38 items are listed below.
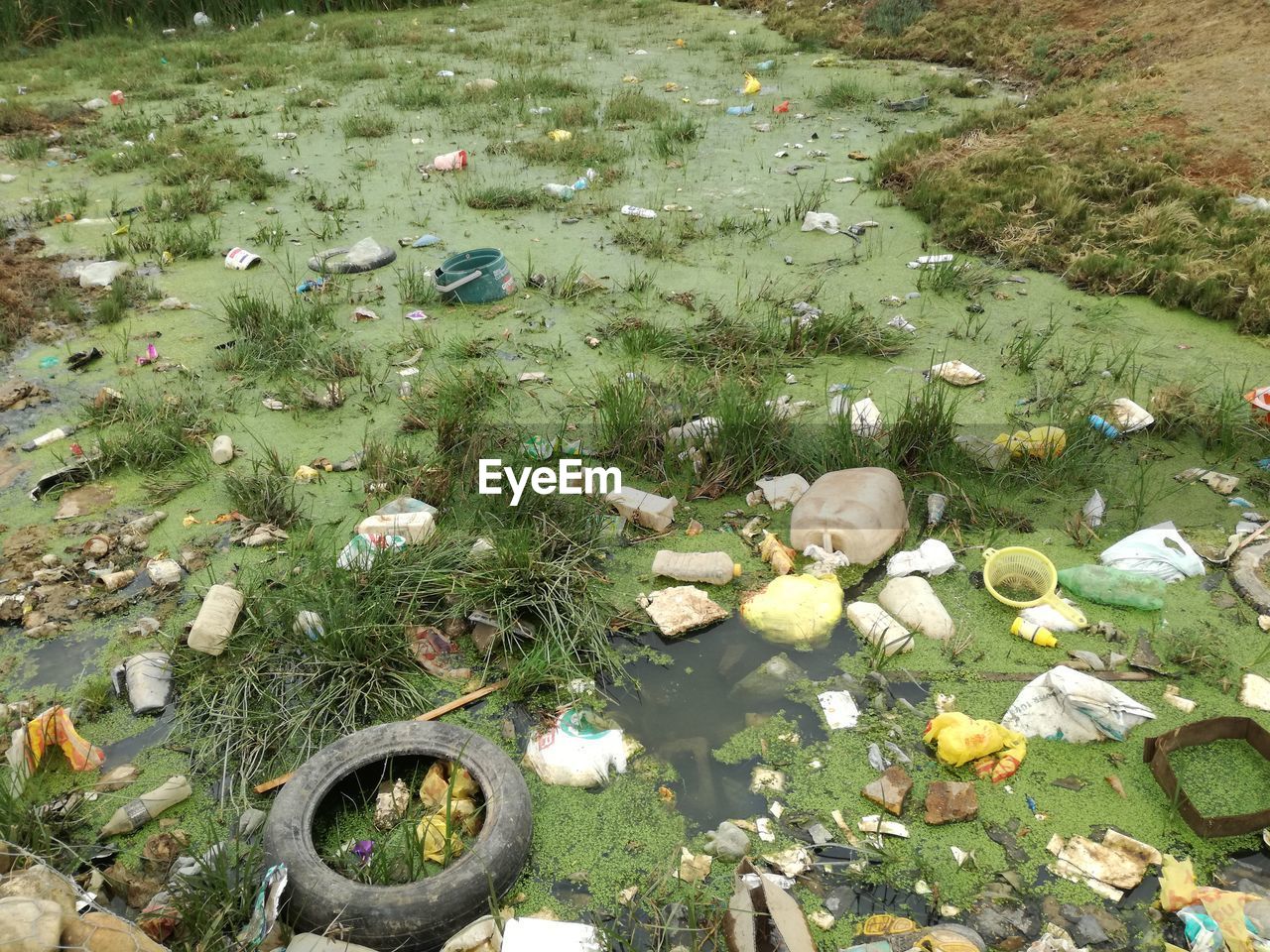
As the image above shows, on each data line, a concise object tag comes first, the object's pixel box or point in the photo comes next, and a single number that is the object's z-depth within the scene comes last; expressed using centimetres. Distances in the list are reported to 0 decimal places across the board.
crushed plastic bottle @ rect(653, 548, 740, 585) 268
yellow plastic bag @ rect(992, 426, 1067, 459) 306
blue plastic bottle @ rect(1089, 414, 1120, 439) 318
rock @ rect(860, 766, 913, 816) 200
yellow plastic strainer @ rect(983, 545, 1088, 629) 257
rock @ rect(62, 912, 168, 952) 143
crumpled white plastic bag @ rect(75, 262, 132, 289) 457
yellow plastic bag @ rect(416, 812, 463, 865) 192
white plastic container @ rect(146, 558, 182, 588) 269
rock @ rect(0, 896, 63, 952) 134
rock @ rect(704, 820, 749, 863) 192
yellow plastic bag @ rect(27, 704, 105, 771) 213
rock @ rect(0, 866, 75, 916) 147
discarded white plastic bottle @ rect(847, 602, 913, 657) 240
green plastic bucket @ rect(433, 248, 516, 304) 421
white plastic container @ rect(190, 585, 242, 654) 239
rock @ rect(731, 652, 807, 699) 235
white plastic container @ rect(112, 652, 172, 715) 229
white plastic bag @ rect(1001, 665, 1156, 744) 213
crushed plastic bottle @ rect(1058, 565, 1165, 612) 252
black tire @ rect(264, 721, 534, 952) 171
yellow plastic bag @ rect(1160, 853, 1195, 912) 178
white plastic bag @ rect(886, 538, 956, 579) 269
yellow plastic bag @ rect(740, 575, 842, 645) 251
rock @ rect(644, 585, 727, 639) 252
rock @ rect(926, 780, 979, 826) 196
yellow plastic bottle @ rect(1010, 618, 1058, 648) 241
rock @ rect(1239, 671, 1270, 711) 222
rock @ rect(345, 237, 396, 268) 465
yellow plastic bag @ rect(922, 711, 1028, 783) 207
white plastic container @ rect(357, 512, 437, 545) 276
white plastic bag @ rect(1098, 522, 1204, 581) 261
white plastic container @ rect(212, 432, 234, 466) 328
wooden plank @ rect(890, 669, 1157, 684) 231
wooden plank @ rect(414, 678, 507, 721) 227
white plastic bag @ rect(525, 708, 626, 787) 212
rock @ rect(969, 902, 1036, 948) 175
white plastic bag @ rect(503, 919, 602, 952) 173
